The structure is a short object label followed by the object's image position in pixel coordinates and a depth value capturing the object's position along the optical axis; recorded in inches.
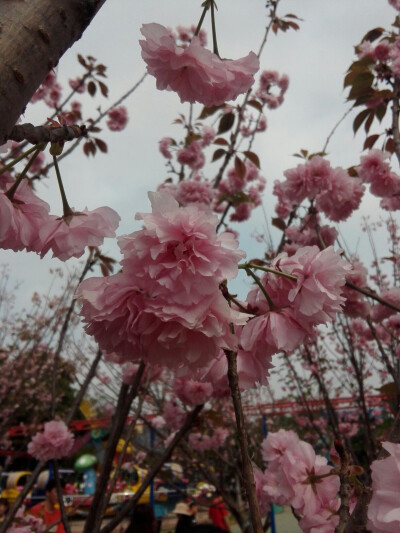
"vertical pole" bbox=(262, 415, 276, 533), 234.7
